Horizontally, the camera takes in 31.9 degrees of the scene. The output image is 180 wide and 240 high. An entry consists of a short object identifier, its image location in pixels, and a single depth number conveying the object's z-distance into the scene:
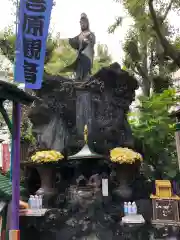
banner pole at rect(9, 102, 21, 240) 5.09
